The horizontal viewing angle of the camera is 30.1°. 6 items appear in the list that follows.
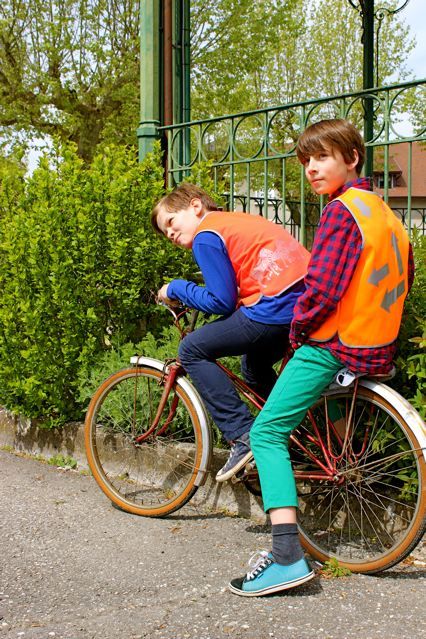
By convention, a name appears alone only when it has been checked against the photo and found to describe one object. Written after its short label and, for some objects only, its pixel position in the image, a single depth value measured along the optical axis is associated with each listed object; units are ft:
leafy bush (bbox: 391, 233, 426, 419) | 11.76
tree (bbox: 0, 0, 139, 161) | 67.26
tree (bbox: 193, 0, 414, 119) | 71.51
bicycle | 11.17
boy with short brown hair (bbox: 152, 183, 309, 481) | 11.67
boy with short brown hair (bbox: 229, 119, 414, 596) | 10.34
